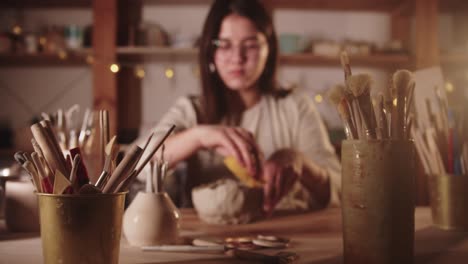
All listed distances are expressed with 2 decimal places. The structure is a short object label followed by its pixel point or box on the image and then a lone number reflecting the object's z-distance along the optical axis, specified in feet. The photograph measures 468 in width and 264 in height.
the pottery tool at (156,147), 1.79
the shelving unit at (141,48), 9.25
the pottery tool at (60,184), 1.67
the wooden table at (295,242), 2.02
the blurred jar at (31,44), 9.42
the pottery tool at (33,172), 1.77
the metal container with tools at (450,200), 2.67
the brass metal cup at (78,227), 1.67
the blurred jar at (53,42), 9.33
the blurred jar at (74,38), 9.41
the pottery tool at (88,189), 1.68
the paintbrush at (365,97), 1.81
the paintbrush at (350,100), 1.85
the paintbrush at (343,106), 1.86
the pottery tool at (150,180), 2.41
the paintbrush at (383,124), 1.86
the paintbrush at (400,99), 1.88
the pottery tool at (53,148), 1.73
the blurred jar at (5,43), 9.34
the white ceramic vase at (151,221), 2.25
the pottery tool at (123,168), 1.72
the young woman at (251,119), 3.49
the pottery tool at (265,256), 1.89
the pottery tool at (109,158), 1.79
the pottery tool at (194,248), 2.12
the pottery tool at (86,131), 3.18
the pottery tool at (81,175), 1.75
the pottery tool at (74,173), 1.70
